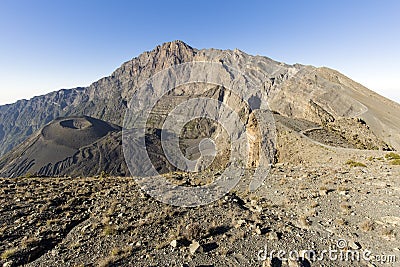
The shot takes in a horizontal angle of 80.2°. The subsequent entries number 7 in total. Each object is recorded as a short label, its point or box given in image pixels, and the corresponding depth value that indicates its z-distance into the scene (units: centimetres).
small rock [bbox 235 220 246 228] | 1104
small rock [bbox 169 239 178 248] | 941
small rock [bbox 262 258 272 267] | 826
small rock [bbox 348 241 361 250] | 905
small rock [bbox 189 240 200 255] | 897
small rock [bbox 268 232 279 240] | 983
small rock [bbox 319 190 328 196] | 1419
